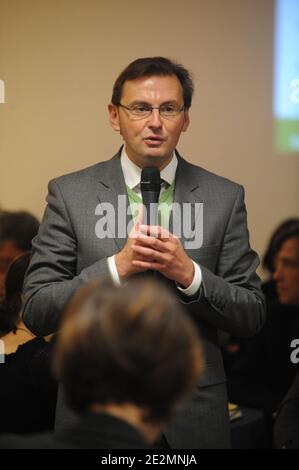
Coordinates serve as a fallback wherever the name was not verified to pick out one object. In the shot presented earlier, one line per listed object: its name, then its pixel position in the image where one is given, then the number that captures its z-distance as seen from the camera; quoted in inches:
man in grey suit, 166.9
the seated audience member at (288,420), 221.8
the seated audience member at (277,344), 290.5
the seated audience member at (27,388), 201.8
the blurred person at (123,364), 98.1
